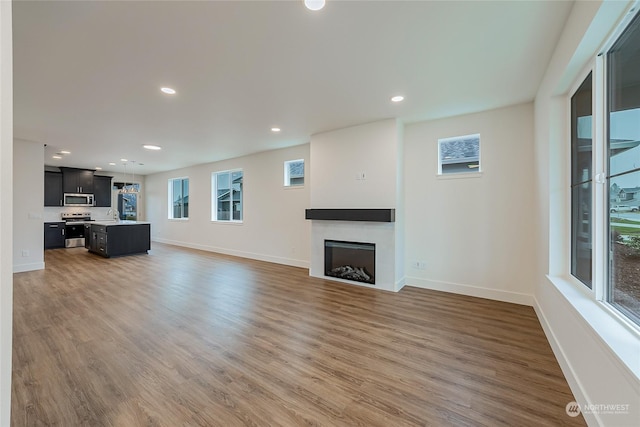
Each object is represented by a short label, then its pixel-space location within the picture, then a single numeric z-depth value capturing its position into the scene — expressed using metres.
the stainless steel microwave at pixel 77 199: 8.62
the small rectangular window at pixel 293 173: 5.89
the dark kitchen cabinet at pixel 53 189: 8.19
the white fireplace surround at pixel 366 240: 4.18
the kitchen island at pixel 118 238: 6.86
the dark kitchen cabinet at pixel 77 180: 8.52
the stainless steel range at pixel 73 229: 8.59
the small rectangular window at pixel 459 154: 3.94
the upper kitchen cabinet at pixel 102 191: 9.27
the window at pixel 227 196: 7.33
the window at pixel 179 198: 9.19
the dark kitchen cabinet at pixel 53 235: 8.23
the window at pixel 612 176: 1.46
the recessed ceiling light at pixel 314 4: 1.80
